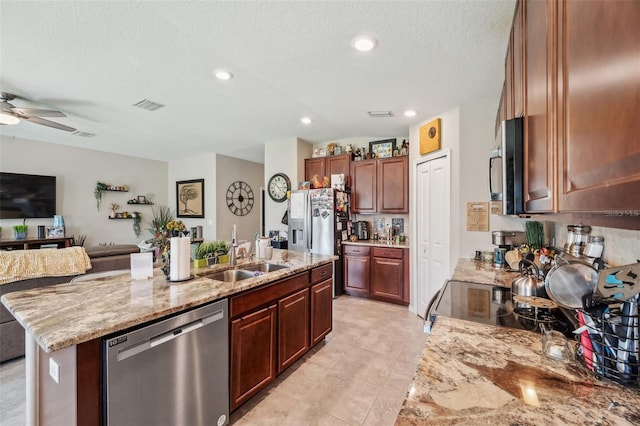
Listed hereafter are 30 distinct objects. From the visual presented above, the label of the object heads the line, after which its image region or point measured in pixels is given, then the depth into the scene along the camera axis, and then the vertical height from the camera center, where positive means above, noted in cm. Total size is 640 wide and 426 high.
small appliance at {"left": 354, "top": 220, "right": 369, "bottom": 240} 476 -28
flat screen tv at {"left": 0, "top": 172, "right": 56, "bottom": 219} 470 +35
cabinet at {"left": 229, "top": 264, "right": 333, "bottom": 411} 180 -88
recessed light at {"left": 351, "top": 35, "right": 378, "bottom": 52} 195 +125
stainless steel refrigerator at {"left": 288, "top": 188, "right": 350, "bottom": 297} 431 -12
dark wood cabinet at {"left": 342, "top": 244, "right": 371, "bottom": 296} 432 -89
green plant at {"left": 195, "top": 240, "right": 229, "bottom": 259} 226 -29
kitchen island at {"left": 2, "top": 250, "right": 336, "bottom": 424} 111 -47
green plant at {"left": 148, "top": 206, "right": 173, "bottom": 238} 654 -3
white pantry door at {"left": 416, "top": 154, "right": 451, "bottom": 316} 332 -16
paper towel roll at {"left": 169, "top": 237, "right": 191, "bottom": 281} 182 -29
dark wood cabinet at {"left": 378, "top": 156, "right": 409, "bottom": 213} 425 +46
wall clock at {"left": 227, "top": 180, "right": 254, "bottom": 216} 650 +41
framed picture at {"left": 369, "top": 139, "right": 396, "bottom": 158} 452 +111
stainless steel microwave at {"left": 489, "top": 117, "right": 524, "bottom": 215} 106 +19
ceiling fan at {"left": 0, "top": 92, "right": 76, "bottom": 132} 289 +112
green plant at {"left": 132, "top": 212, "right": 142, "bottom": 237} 632 -17
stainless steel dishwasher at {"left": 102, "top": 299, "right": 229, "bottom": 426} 119 -79
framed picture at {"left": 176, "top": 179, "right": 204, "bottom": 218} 638 +41
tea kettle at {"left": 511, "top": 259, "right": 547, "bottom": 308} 147 -41
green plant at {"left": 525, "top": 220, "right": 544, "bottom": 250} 245 -19
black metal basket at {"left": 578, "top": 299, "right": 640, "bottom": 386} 76 -38
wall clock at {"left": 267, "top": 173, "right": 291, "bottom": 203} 501 +51
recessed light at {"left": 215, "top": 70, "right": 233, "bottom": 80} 259 +135
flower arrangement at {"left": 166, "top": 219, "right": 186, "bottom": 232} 227 -10
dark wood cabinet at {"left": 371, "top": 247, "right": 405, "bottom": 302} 405 -91
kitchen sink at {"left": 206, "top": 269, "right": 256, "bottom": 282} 227 -52
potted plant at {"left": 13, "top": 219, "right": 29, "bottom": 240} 469 -27
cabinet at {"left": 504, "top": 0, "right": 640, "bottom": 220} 44 +22
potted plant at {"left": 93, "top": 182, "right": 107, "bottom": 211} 573 +51
